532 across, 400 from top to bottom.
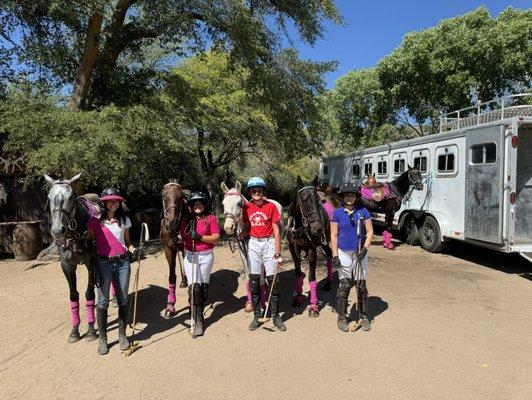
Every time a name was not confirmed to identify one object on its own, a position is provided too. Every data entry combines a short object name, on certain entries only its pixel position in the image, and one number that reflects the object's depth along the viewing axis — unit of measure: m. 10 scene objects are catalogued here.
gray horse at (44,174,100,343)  4.34
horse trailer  8.06
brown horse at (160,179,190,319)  5.25
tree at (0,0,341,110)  9.78
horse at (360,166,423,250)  11.62
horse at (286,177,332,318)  5.62
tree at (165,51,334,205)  11.17
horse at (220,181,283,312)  5.01
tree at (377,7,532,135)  16.95
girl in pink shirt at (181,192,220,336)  5.15
